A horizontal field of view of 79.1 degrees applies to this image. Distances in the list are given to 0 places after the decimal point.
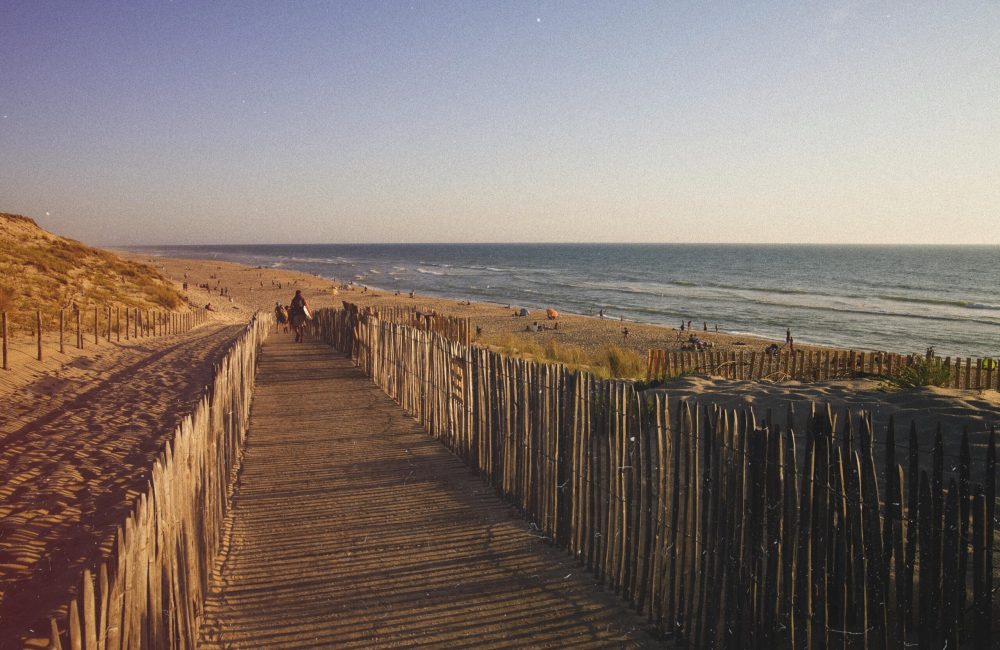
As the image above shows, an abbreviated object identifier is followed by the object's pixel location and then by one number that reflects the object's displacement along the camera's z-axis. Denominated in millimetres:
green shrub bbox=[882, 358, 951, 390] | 9102
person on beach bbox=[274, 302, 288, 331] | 21858
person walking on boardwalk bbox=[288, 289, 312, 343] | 17938
